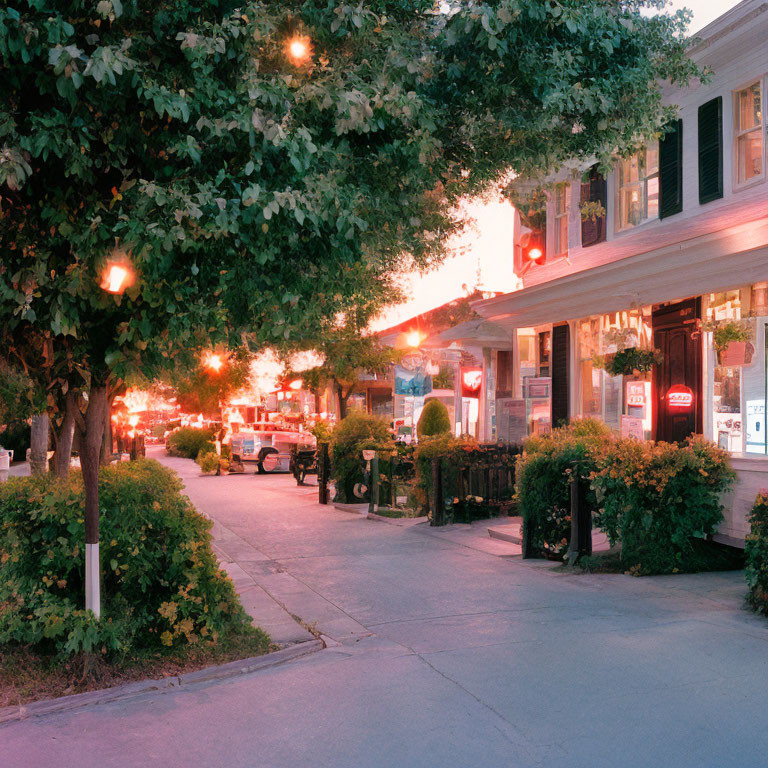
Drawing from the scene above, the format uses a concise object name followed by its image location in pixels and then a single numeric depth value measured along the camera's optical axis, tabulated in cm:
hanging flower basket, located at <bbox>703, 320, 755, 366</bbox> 1114
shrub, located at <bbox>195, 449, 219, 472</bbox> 3047
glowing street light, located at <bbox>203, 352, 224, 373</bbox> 1768
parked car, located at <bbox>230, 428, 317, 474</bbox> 3020
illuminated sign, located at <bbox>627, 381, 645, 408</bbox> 1348
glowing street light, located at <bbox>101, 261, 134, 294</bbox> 492
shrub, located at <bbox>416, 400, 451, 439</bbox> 1830
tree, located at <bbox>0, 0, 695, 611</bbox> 505
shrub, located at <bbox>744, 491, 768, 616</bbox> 736
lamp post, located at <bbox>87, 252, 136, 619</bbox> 598
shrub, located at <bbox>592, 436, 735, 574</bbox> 933
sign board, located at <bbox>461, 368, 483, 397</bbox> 1836
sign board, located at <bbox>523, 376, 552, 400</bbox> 1603
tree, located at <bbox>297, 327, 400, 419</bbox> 2689
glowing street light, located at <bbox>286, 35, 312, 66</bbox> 674
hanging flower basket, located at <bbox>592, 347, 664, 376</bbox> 1266
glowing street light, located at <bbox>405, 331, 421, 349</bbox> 1858
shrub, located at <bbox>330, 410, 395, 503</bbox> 1861
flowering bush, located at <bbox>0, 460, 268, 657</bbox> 597
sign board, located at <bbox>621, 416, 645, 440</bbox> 1238
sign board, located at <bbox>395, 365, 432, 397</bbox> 1839
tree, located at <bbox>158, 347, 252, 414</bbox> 3305
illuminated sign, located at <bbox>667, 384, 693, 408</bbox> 1227
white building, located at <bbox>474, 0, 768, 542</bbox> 1100
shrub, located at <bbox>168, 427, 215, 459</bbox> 4381
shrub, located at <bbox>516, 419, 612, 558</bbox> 1016
